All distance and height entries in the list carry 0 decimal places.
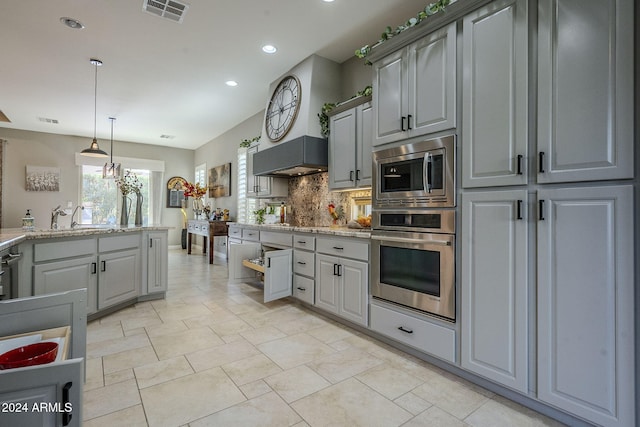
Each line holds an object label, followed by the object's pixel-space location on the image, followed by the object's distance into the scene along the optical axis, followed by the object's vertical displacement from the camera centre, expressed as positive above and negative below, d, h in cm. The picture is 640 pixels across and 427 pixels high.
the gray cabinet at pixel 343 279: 264 -57
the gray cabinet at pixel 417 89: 206 +94
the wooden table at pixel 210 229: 630 -28
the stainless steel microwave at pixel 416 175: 204 +30
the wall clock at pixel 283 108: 385 +142
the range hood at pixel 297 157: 348 +71
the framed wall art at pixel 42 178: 688 +81
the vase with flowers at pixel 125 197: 385 +23
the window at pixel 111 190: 751 +62
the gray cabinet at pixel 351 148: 301 +70
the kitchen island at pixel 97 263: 245 -46
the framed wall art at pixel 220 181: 686 +81
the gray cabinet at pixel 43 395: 83 -50
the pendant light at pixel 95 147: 380 +94
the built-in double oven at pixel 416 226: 204 -7
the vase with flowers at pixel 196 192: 727 +55
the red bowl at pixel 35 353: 106 -50
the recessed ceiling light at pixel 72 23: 298 +188
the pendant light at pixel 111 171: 447 +63
